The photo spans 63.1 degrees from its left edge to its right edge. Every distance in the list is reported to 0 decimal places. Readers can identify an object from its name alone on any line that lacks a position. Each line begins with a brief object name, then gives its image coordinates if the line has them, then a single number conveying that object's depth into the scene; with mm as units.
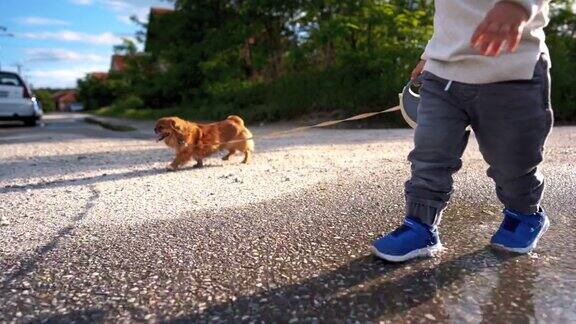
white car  10570
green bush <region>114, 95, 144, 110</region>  19469
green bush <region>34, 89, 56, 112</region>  59497
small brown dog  4031
